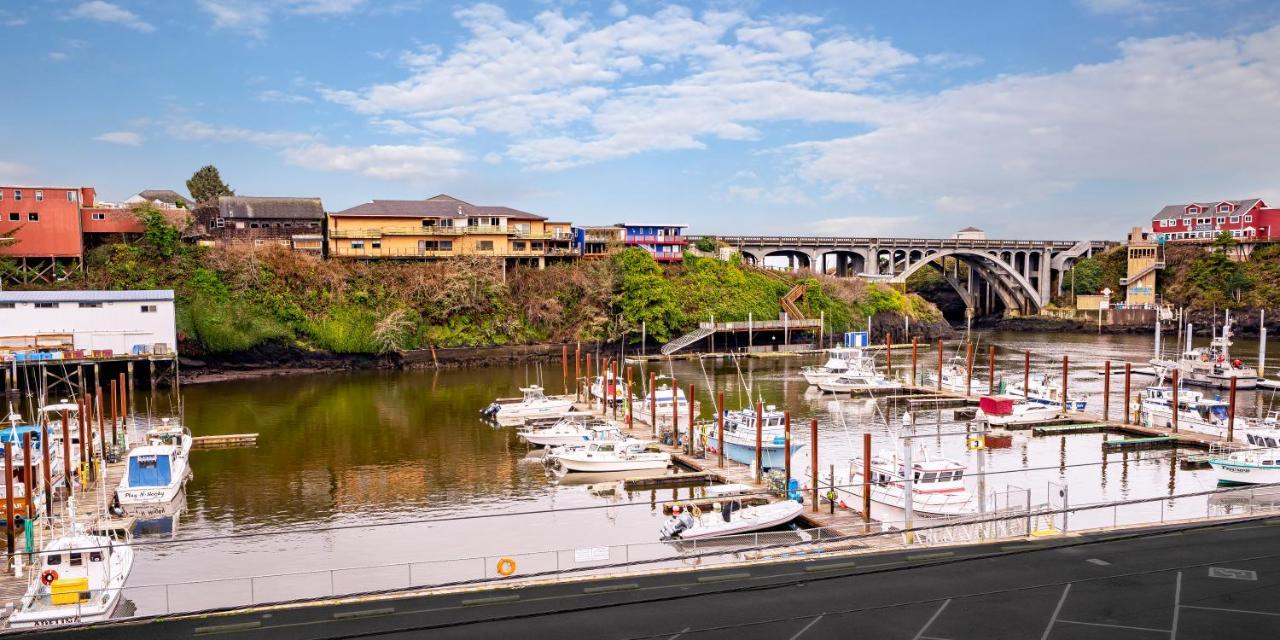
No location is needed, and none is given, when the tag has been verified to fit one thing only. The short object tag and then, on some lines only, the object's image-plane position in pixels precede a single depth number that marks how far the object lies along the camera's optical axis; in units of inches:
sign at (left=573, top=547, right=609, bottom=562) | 995.9
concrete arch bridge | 5128.0
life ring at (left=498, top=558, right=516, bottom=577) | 982.4
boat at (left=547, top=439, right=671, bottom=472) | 1727.4
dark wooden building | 3937.0
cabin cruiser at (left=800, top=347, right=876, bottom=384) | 2928.2
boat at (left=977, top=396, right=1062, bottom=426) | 2177.7
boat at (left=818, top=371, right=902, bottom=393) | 2805.4
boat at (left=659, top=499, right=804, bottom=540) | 1266.0
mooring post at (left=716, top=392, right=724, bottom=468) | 1638.8
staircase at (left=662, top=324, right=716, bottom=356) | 3848.9
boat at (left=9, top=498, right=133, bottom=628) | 868.0
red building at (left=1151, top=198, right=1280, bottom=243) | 5447.8
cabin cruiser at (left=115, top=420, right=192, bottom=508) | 1459.2
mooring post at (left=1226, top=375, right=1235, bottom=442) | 1799.6
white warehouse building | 2819.9
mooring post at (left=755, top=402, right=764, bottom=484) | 1568.7
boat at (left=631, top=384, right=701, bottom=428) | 2214.6
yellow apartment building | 3887.8
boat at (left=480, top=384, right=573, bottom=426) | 2283.5
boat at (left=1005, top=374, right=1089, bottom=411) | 2336.4
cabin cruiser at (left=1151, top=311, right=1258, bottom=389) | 2753.4
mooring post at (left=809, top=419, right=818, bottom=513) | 1331.2
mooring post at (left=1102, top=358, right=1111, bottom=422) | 2180.1
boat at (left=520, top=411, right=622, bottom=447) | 1891.0
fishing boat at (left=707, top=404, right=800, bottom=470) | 1754.4
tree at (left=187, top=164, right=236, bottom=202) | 5236.2
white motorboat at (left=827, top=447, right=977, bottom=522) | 1353.3
